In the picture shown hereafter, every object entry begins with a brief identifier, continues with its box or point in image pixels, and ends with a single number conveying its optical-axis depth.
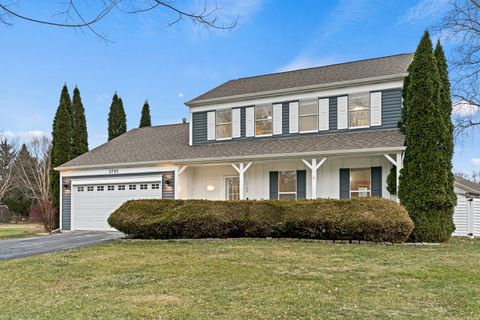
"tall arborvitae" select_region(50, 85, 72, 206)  20.03
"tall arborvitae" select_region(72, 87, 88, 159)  21.06
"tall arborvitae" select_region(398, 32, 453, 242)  12.29
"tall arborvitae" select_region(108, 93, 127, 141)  25.20
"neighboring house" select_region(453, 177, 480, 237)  14.67
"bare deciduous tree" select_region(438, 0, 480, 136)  17.00
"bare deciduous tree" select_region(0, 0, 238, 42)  3.35
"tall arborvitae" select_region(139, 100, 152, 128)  25.86
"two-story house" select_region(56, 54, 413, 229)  14.69
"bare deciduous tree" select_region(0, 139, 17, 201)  44.24
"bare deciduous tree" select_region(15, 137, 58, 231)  36.79
